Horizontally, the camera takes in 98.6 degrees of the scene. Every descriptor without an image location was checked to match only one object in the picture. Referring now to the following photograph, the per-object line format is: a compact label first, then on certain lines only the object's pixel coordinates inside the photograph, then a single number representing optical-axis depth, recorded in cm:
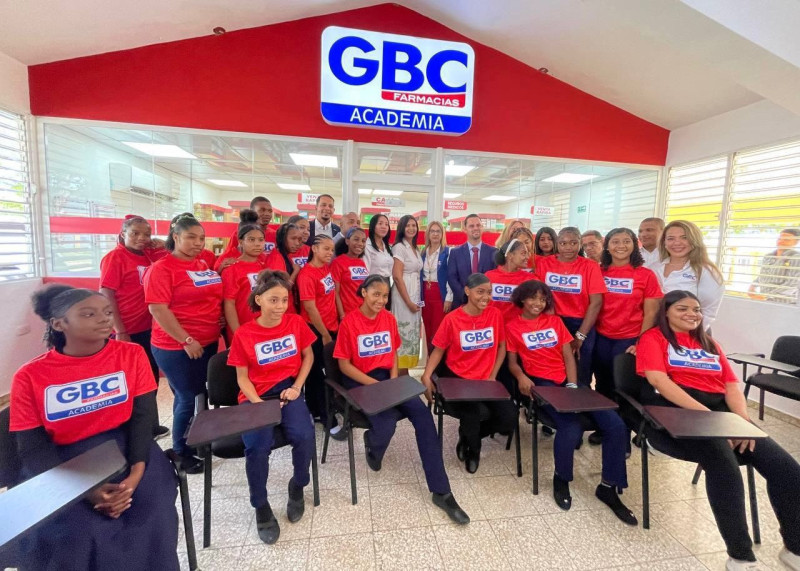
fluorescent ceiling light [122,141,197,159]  386
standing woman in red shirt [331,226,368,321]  311
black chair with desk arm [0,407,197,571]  132
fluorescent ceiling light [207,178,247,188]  399
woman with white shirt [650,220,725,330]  258
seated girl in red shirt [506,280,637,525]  251
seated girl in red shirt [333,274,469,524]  211
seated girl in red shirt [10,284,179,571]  124
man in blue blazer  348
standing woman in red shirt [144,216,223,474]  221
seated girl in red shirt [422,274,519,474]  247
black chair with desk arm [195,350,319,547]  204
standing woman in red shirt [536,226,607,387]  272
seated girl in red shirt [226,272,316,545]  188
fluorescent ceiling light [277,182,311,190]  425
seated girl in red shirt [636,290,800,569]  169
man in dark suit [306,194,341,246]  341
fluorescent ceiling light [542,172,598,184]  473
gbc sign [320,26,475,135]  342
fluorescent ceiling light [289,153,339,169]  422
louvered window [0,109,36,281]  334
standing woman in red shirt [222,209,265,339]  249
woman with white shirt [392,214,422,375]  357
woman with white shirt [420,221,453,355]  367
